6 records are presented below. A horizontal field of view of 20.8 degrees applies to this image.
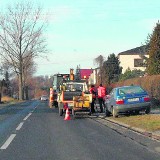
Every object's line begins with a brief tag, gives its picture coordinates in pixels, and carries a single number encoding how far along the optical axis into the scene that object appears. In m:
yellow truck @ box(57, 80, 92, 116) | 23.55
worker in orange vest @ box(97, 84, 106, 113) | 27.45
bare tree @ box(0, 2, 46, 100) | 70.75
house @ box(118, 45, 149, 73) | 89.85
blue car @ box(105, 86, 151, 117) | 21.09
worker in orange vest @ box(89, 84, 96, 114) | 26.16
